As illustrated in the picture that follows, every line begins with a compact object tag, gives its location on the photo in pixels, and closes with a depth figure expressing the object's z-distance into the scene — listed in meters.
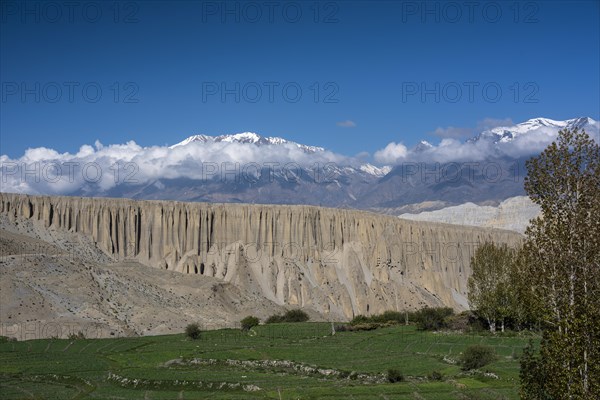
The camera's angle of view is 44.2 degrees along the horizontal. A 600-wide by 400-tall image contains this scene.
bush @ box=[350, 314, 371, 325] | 84.76
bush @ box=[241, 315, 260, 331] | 82.22
